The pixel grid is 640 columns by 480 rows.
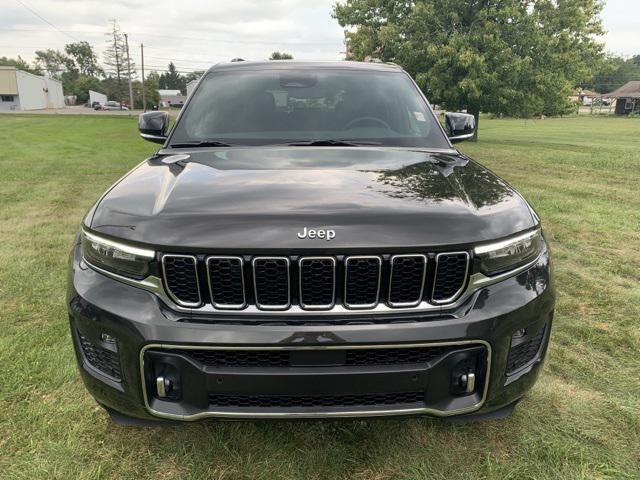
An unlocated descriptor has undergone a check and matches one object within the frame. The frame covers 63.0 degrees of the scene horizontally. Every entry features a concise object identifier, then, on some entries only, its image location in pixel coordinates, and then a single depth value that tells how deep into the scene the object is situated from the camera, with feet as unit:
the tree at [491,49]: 70.85
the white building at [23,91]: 223.51
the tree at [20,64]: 385.27
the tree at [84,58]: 444.55
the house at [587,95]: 342.48
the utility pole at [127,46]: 309.06
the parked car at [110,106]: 254.57
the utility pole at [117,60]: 332.80
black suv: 5.99
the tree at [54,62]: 447.83
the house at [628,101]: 244.42
